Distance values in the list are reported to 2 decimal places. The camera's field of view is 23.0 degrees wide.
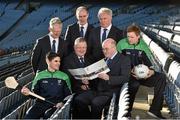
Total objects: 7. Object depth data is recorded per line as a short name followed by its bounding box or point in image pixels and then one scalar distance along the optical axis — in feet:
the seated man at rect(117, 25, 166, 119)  18.03
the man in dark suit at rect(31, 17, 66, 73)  19.85
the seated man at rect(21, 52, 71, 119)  17.09
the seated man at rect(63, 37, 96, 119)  17.48
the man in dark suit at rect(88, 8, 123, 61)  19.52
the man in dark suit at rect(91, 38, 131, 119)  17.16
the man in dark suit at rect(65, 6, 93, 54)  20.01
